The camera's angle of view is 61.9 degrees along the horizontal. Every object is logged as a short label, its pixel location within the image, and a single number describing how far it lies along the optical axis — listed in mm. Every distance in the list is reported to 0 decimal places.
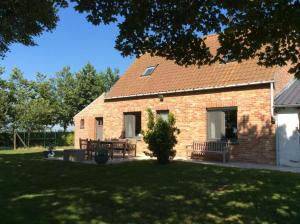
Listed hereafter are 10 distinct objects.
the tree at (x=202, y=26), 4409
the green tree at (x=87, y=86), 29605
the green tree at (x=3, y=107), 20996
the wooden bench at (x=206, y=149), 11460
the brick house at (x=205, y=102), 10816
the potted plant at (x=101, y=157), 10705
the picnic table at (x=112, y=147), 12417
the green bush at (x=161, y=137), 10319
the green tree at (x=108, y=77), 31778
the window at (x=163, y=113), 13815
